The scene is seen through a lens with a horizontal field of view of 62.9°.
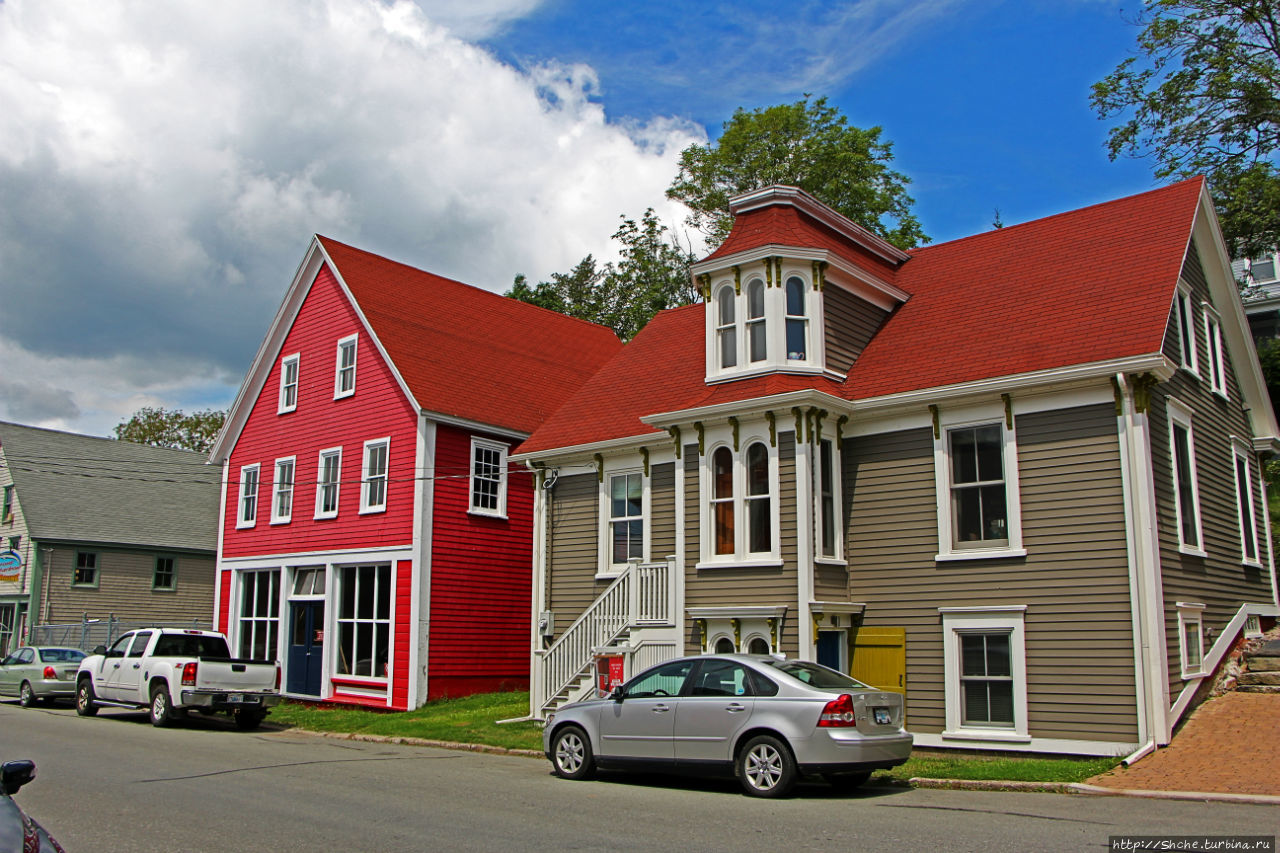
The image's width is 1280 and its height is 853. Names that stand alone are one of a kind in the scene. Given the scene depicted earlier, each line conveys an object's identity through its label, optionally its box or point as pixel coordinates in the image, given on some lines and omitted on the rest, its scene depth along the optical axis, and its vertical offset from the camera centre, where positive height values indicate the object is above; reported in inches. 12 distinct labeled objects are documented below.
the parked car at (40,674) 997.2 -54.0
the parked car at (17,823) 187.6 -37.8
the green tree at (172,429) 2358.5 +417.3
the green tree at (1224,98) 1055.0 +526.0
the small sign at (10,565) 1425.9 +69.8
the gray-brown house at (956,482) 565.6 +83.0
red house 932.0 +121.6
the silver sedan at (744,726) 429.4 -47.2
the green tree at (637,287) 1574.8 +511.1
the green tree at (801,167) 1309.1 +573.2
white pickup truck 761.6 -45.9
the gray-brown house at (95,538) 1416.1 +109.5
